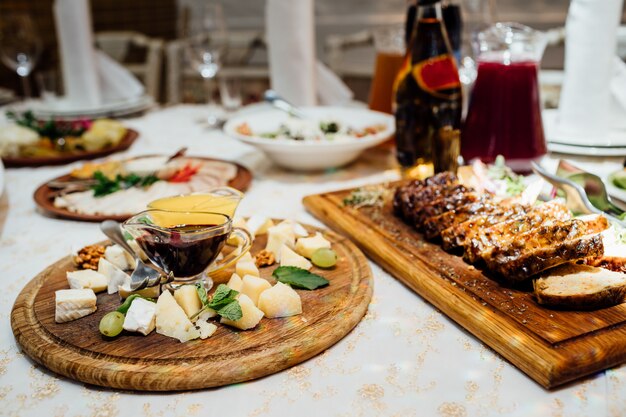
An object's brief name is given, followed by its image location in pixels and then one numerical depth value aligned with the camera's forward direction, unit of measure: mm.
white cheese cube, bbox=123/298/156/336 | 762
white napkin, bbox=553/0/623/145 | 1390
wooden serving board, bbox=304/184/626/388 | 687
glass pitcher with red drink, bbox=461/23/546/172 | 1329
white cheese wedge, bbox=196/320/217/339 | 764
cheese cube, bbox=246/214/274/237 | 1096
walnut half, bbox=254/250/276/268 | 978
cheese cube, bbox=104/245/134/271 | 958
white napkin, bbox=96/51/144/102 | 2467
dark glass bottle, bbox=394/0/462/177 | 1422
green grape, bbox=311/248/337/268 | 958
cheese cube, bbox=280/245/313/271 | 958
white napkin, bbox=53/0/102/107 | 2225
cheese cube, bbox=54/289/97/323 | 803
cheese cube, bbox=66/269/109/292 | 879
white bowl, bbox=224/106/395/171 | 1476
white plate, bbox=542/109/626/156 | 1423
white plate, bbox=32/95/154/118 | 2252
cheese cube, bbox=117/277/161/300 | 857
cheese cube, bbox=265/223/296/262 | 1001
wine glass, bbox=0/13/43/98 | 2262
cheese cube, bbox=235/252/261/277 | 908
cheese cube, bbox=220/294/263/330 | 777
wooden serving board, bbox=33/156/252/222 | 1264
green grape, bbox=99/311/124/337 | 757
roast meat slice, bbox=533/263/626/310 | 770
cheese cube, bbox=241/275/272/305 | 831
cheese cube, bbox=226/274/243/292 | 854
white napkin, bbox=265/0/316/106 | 2002
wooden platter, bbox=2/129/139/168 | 1729
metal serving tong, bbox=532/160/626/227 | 1016
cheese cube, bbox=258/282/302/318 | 810
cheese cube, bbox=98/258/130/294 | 886
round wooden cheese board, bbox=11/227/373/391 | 696
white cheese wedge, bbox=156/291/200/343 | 760
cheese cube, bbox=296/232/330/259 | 991
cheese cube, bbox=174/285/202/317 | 791
